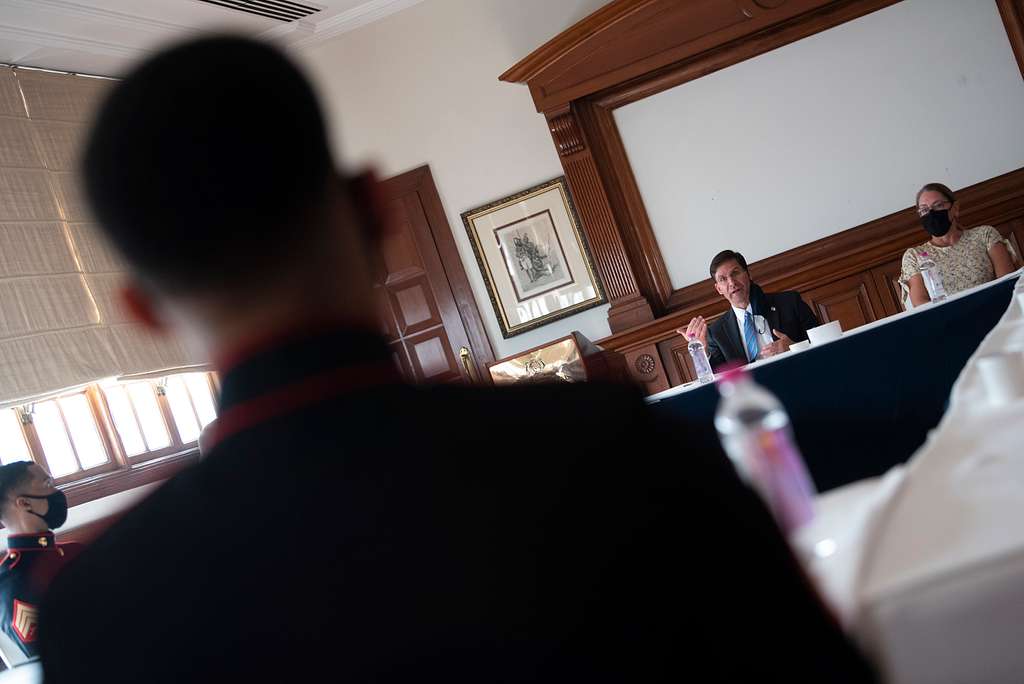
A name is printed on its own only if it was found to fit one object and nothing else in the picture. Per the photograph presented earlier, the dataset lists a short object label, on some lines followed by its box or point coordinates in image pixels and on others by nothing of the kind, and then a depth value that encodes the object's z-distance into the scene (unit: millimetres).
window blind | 4793
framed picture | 5906
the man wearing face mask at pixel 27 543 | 2986
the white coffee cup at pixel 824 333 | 3607
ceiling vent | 5590
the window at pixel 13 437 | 4828
